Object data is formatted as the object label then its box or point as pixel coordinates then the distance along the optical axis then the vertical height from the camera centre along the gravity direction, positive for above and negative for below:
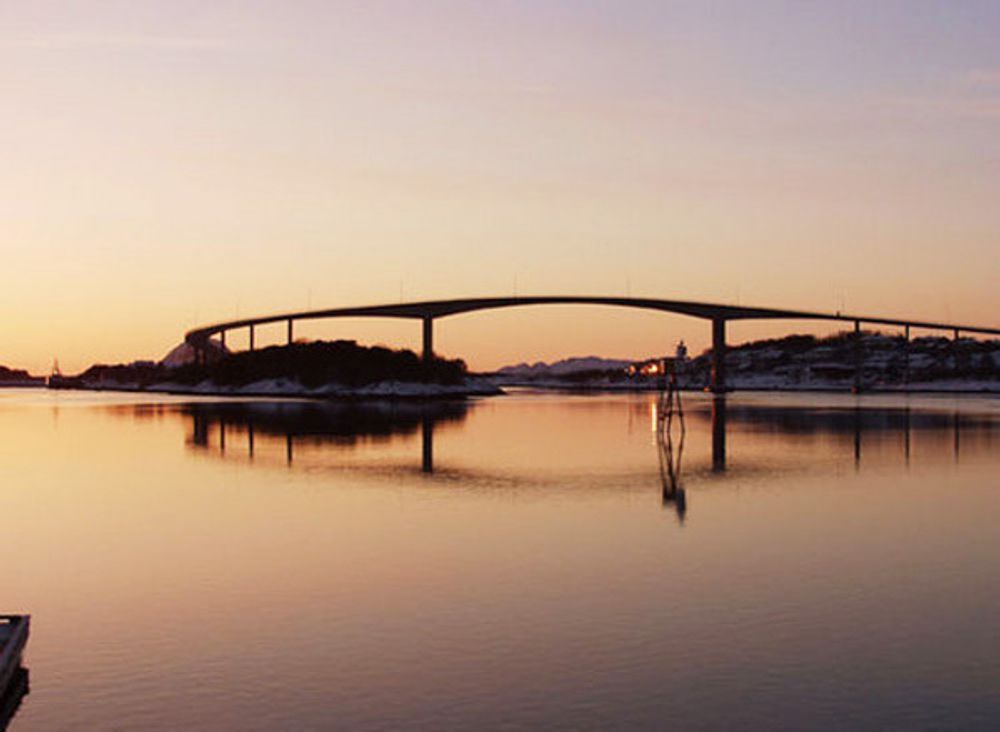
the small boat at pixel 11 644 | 12.09 -2.83
